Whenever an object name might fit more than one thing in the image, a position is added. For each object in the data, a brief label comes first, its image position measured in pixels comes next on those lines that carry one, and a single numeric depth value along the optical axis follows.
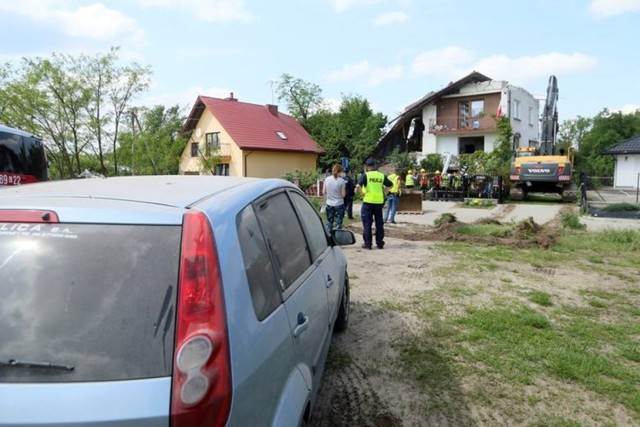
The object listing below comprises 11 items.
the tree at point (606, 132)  52.42
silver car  1.48
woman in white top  10.21
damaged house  34.34
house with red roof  35.34
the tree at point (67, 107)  22.64
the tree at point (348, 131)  39.31
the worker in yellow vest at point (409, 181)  21.51
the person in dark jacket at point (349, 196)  12.65
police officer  9.30
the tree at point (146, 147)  27.58
